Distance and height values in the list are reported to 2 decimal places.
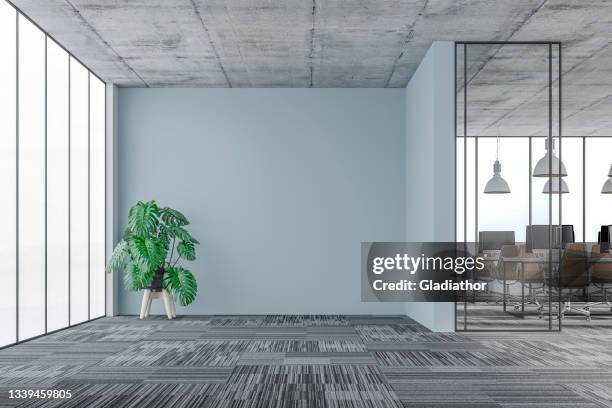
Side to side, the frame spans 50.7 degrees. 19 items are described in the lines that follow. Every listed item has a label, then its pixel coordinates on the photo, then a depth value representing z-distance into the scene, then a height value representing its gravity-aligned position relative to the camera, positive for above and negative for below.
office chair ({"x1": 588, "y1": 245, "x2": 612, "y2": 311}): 9.02 -0.91
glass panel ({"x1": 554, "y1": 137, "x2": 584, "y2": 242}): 12.71 +0.43
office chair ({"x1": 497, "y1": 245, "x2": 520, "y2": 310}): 9.63 -0.93
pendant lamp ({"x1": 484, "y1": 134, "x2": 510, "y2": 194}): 10.99 +0.38
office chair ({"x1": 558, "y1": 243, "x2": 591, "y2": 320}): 8.75 -0.83
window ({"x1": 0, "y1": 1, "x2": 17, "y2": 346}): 6.18 +0.95
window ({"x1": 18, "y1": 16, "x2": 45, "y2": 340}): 6.52 +0.99
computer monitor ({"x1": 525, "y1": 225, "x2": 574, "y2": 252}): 9.27 -0.44
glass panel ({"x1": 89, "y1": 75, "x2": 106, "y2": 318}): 8.45 +0.11
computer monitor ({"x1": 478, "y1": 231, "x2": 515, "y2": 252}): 10.52 -0.54
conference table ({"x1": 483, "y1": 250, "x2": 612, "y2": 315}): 8.24 -0.71
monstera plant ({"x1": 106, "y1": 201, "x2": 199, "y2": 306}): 7.90 -0.57
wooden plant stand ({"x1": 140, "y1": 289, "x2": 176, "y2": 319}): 8.27 -1.24
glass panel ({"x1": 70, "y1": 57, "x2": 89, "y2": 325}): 7.79 +0.12
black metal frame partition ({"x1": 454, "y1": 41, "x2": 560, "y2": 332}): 6.97 +1.63
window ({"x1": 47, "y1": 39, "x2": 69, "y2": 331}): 7.14 +0.48
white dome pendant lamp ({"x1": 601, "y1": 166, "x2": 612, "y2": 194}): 11.34 +0.35
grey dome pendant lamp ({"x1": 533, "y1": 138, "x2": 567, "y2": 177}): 9.40 +0.58
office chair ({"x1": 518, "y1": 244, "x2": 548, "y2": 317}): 9.26 -0.95
